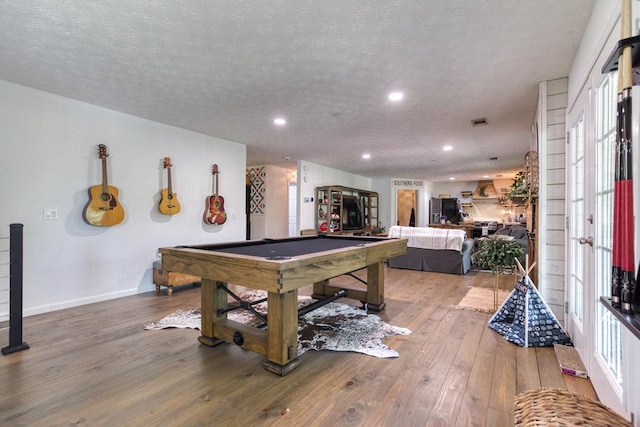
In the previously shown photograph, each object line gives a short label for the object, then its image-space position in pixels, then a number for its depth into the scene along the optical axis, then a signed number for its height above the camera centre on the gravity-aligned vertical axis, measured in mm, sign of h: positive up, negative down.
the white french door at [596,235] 1601 -123
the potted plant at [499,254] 3258 -413
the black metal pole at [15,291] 2385 -619
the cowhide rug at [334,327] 2492 -1061
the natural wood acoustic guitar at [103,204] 3592 +88
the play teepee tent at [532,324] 2545 -920
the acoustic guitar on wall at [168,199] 4293 +184
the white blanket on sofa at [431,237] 5516 -418
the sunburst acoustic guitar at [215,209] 4906 +56
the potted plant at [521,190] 3530 +292
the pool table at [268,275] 1873 -411
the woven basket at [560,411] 871 -583
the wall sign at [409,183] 10414 +1068
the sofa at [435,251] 5516 -665
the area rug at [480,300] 3539 -1063
